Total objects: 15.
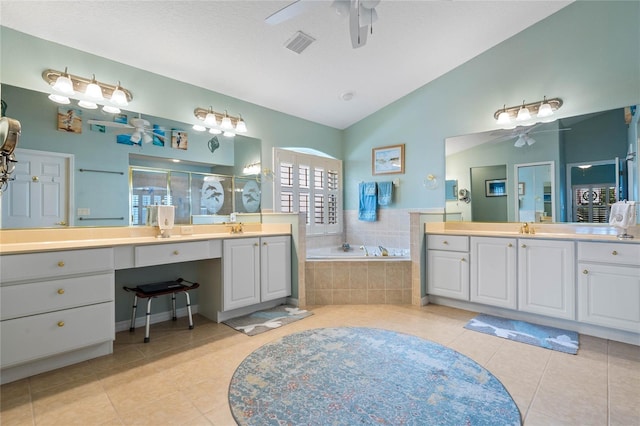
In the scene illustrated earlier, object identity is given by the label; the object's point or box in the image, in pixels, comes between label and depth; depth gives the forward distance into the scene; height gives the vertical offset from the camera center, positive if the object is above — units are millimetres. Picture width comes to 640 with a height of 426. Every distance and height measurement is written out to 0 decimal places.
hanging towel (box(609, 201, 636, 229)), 2547 -4
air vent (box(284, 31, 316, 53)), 2979 +1696
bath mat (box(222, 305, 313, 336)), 2855 -1047
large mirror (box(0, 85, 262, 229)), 2354 +426
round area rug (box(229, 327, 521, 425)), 1608 -1045
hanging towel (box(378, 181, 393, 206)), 4766 +337
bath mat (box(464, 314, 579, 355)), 2469 -1039
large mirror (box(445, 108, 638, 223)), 2916 +462
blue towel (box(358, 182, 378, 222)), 4914 +194
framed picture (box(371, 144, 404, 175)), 4699 +848
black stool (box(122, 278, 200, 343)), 2551 -650
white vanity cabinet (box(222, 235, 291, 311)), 3008 -584
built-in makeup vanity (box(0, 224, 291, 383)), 1909 -496
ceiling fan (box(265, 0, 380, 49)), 2027 +1374
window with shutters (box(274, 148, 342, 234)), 4512 +408
